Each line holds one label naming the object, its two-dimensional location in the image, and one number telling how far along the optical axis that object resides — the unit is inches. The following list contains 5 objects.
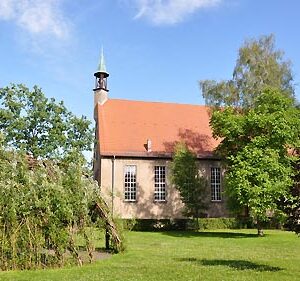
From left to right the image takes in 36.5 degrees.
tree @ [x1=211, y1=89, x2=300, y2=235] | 1007.6
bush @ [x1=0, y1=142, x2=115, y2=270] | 549.0
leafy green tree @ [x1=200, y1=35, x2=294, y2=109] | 1277.1
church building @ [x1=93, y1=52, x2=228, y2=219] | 1461.6
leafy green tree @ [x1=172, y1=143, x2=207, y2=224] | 1314.0
